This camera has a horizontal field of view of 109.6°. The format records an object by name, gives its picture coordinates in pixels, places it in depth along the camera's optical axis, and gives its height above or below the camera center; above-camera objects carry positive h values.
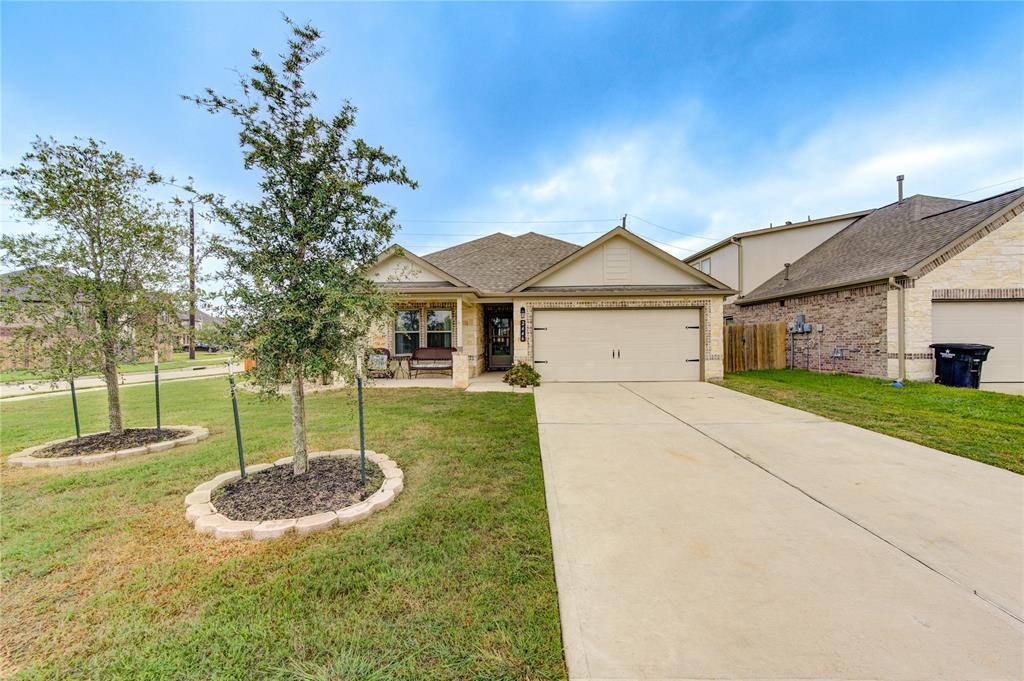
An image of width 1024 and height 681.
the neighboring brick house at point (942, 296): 9.84 +0.77
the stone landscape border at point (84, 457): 4.46 -1.45
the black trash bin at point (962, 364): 9.16 -1.07
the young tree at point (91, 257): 4.67 +1.19
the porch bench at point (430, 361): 12.35 -0.88
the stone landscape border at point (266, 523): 2.89 -1.52
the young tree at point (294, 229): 3.39 +1.07
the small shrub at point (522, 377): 10.59 -1.30
